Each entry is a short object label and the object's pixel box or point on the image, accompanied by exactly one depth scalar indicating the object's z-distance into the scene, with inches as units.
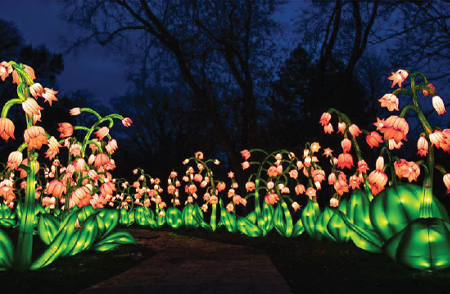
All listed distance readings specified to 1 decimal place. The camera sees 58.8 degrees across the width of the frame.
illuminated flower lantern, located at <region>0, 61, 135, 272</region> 204.4
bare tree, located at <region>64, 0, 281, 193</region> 560.1
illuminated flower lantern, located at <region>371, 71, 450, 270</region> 176.7
